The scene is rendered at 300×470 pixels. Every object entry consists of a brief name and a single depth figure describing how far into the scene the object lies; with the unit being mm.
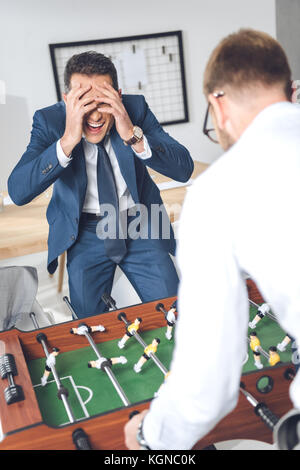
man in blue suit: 2213
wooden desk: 2844
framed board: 4754
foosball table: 1160
